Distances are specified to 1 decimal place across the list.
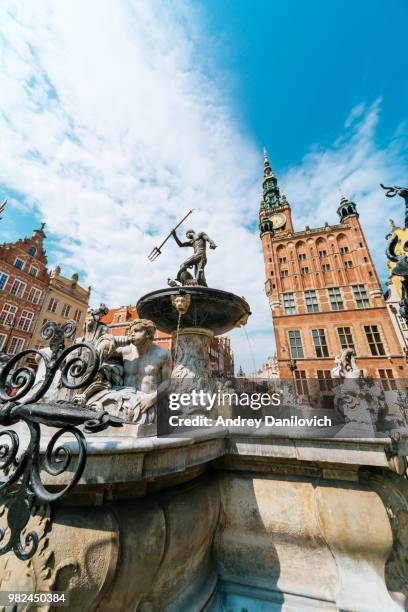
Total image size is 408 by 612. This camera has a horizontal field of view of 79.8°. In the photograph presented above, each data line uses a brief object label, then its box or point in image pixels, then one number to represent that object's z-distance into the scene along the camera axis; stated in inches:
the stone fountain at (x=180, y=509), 45.3
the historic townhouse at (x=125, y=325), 1088.8
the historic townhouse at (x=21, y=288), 878.4
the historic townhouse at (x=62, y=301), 1010.8
